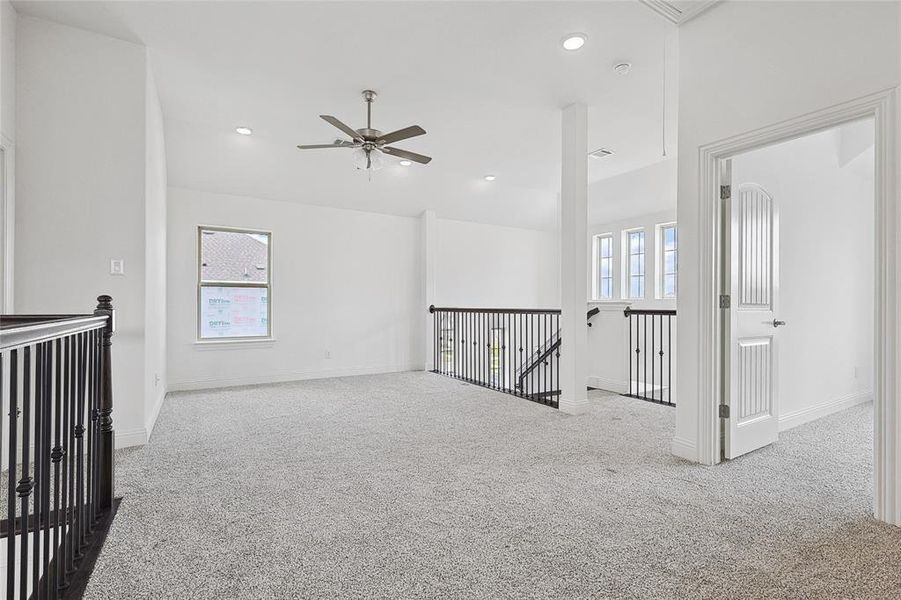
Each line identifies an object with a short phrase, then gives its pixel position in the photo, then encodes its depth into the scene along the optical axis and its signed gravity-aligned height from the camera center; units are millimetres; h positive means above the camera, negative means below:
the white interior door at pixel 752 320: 2887 -110
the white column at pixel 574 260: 4172 +381
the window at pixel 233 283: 5707 +227
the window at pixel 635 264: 7488 +616
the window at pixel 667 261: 7059 +633
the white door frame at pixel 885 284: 2080 +86
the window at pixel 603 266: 7969 +628
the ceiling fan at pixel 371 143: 3615 +1283
